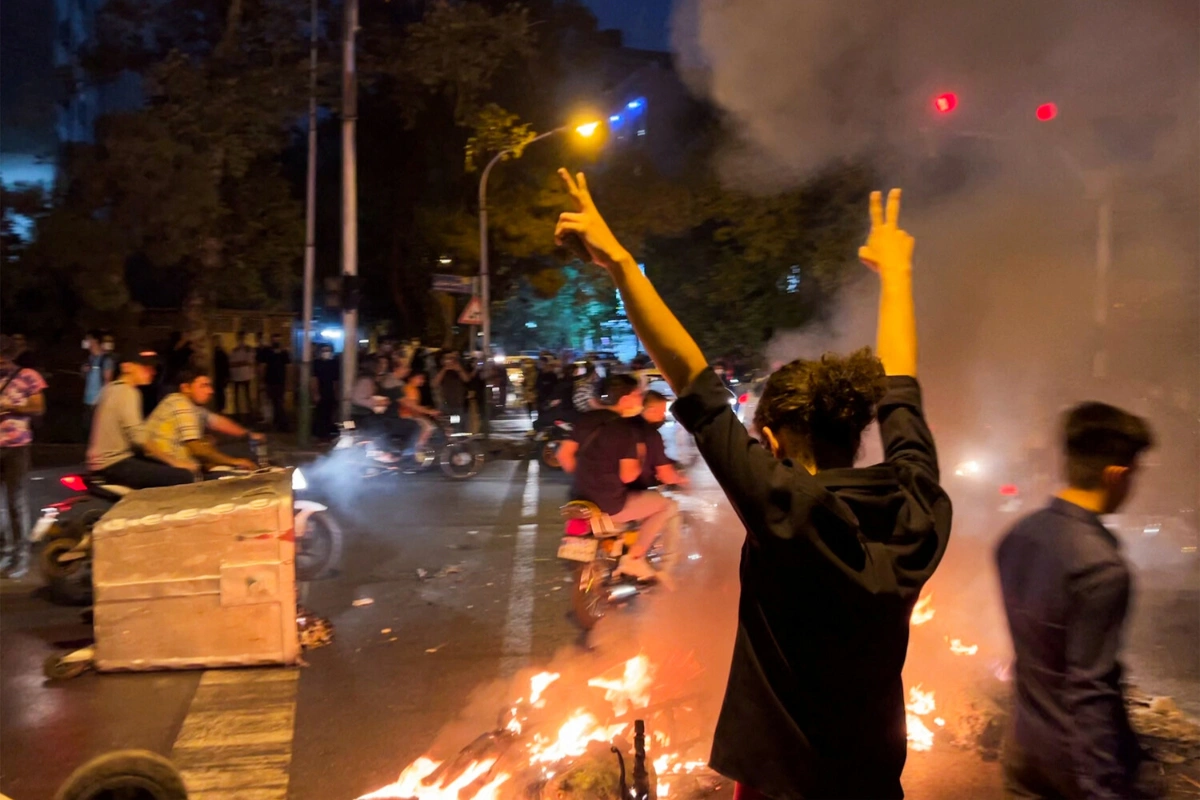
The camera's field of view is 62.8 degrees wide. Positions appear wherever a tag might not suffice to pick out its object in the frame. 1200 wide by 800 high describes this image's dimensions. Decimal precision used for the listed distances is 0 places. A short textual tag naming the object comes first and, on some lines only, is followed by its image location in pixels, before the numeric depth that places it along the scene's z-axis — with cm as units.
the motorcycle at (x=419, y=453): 1215
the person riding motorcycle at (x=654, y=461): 585
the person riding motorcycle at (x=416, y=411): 1215
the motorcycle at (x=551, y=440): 1295
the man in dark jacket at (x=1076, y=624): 212
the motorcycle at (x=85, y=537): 647
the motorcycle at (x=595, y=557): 564
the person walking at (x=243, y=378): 1706
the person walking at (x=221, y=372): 1714
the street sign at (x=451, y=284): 1638
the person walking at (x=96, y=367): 1320
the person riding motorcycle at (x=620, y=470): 576
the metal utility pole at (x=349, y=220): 1395
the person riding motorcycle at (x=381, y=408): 1208
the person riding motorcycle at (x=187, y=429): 650
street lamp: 1943
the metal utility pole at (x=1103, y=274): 812
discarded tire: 287
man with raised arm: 156
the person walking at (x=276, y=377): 1664
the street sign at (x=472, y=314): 1752
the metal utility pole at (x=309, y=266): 1487
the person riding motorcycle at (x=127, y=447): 642
